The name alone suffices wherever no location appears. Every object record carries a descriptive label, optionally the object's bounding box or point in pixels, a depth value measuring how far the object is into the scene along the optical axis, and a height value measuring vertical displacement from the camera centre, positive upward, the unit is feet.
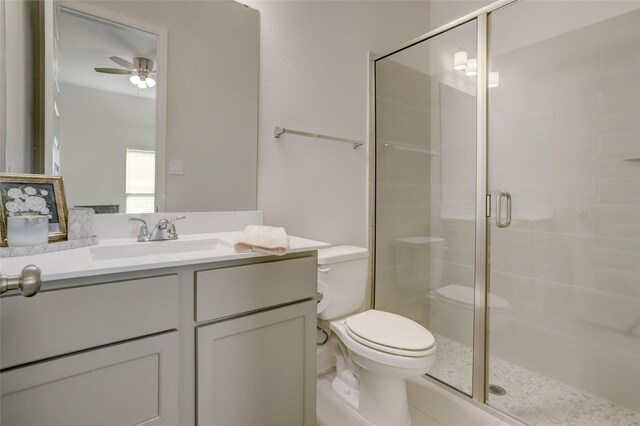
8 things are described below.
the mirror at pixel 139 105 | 3.60 +1.33
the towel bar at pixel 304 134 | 5.42 +1.33
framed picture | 3.17 +0.09
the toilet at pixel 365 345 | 4.44 -1.88
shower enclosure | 5.23 +0.23
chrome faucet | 4.06 -0.28
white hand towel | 3.46 -0.35
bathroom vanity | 2.42 -1.15
